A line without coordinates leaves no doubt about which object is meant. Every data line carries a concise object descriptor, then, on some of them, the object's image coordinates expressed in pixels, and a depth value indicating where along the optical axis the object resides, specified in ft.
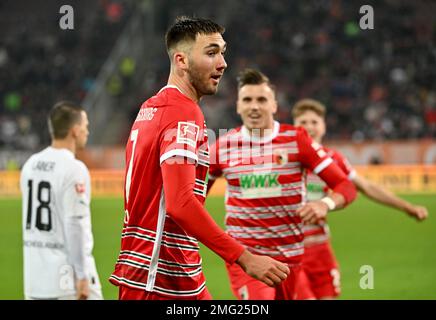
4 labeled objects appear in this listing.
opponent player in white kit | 35.19
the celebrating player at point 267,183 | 38.63
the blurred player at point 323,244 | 46.70
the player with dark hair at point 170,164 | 24.17
